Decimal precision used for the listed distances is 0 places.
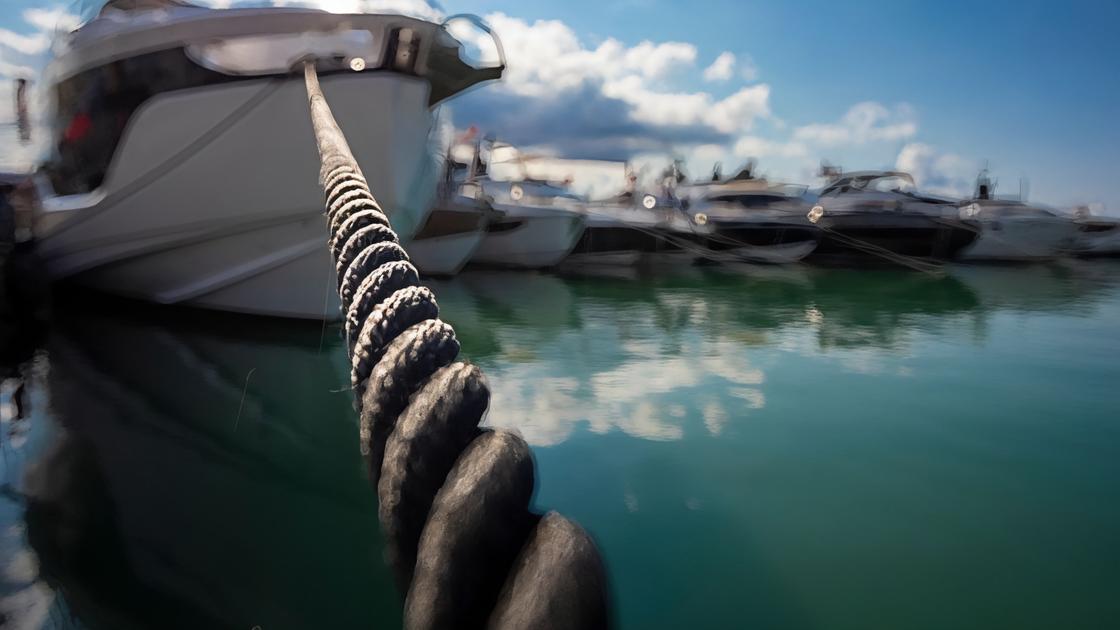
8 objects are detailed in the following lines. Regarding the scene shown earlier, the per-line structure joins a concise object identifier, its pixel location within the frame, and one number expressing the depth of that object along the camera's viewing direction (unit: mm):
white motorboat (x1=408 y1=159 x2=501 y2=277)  12578
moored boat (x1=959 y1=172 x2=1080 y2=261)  19047
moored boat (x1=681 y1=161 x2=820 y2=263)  17375
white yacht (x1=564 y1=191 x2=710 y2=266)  17000
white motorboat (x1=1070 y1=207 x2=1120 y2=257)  21484
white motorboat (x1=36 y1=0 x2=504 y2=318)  5543
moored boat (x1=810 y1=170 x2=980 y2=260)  17375
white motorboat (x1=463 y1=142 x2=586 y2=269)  14695
